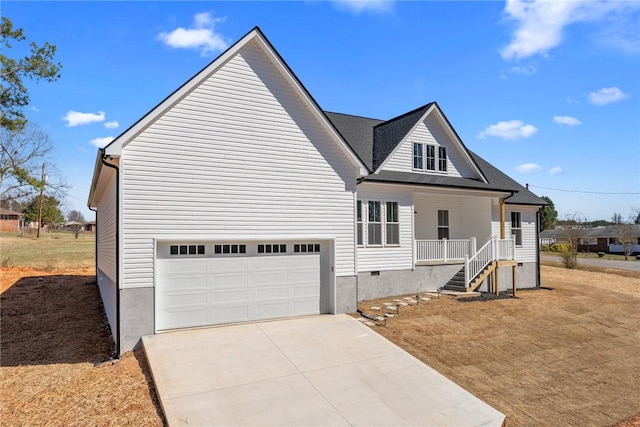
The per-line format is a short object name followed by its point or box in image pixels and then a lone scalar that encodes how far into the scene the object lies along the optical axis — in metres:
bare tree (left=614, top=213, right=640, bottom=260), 46.96
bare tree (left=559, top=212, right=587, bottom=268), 29.26
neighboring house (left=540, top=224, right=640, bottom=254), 55.28
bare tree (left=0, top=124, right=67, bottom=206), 22.90
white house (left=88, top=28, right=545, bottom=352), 9.13
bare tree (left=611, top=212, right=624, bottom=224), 74.09
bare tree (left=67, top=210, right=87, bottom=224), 132.82
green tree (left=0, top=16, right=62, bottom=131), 21.50
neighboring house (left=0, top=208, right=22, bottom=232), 72.66
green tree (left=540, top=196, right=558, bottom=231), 68.25
